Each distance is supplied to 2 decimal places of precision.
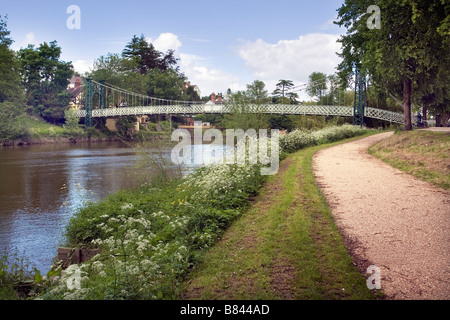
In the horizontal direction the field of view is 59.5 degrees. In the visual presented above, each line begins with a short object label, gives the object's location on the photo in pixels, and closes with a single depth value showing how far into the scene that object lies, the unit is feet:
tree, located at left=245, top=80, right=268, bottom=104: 120.46
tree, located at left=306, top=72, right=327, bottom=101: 196.21
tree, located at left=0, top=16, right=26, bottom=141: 138.92
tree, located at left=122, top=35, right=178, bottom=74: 264.72
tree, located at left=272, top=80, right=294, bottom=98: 233.43
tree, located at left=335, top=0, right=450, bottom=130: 45.73
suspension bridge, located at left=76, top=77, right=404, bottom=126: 126.31
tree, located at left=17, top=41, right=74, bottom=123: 191.83
